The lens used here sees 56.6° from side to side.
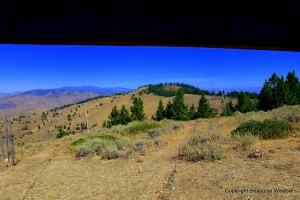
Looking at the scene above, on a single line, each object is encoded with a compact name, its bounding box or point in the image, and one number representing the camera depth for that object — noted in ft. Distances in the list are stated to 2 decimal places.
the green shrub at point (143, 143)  50.96
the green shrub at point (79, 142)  55.68
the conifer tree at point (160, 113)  141.13
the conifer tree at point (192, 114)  138.66
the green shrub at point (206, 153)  36.19
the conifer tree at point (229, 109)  133.56
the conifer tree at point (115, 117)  140.97
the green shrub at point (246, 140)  42.09
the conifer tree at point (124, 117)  139.95
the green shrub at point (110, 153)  43.45
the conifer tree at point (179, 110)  133.39
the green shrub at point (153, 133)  63.77
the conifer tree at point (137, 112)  140.87
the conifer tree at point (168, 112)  140.05
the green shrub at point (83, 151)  46.44
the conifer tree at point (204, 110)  133.18
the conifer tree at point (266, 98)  115.52
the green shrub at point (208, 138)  48.00
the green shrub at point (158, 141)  53.06
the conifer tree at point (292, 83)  120.06
